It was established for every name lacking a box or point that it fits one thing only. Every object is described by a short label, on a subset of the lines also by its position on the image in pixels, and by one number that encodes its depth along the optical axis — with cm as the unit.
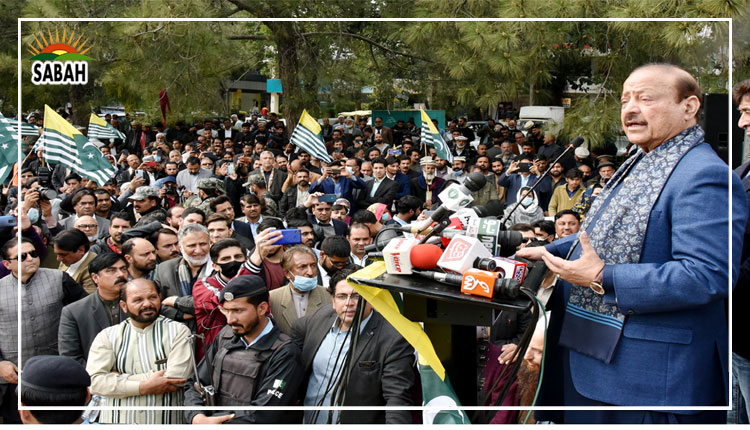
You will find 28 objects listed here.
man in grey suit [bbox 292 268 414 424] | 273
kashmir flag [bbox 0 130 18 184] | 465
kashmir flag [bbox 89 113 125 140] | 1030
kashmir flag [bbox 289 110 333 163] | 835
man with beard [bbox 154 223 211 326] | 415
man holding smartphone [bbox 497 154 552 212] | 803
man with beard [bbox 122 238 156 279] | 423
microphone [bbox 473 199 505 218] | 216
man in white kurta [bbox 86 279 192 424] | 303
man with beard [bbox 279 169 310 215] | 797
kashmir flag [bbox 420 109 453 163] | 896
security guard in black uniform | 280
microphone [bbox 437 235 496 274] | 173
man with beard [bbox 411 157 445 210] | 887
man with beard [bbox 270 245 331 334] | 380
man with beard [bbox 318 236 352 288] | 448
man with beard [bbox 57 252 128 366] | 349
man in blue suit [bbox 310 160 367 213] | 826
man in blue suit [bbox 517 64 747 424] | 169
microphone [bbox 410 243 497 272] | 182
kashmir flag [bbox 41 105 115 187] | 603
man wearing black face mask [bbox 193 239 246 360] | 348
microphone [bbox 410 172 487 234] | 194
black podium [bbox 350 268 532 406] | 170
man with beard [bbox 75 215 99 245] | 584
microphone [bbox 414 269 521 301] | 165
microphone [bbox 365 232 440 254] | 208
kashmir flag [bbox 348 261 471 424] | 194
